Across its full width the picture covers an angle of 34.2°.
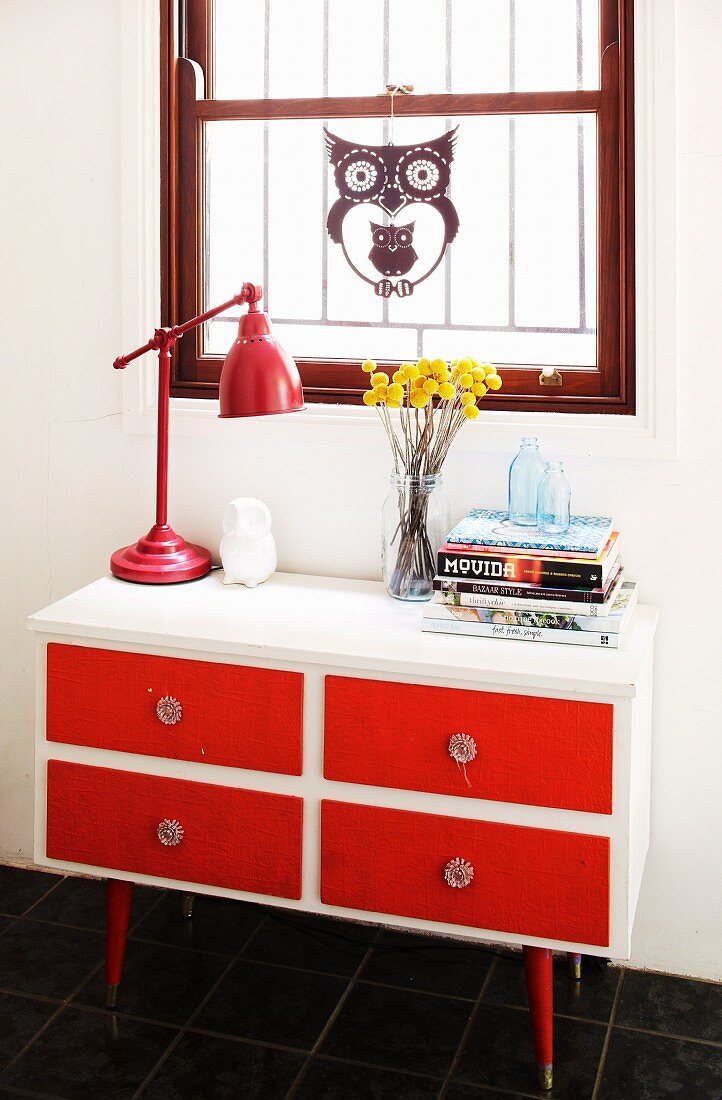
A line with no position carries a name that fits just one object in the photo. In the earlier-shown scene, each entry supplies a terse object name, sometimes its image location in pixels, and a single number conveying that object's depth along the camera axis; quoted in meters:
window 2.29
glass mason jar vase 2.26
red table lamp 2.17
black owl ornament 2.38
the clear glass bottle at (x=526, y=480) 2.24
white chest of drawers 1.90
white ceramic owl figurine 2.36
